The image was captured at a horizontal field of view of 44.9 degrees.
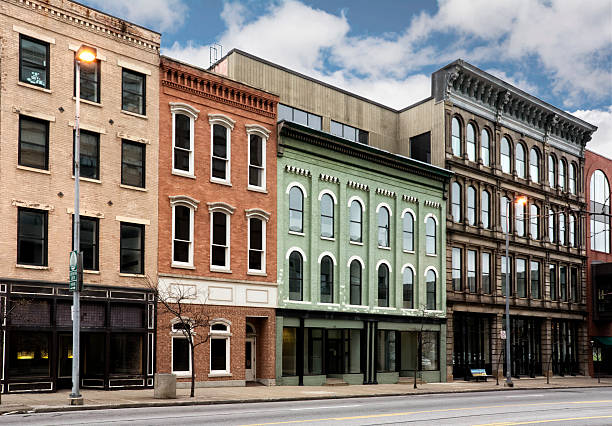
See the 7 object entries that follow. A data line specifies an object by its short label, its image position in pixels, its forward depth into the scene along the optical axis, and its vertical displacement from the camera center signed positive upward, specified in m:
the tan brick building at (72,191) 25.66 +3.27
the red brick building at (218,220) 30.25 +2.55
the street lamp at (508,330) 39.19 -2.75
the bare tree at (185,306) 29.11 -1.05
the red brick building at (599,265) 55.78 +1.05
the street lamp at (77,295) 21.52 -0.46
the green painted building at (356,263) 34.94 +0.86
